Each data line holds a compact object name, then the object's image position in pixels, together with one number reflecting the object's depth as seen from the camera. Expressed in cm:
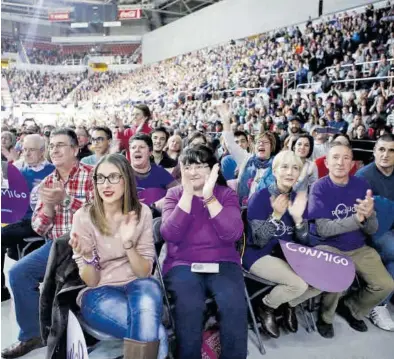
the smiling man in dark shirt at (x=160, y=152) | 387
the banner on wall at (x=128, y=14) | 2460
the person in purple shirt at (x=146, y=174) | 303
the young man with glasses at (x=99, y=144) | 380
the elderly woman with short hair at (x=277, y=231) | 247
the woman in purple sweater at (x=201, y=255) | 203
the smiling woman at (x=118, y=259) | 178
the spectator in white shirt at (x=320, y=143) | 475
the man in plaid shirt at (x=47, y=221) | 229
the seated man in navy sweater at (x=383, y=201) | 279
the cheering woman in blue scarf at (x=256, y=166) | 344
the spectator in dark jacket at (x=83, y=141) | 509
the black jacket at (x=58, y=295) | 182
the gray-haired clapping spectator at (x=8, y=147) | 406
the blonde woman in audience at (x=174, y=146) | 431
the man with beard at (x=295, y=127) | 603
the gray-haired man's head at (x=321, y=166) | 382
